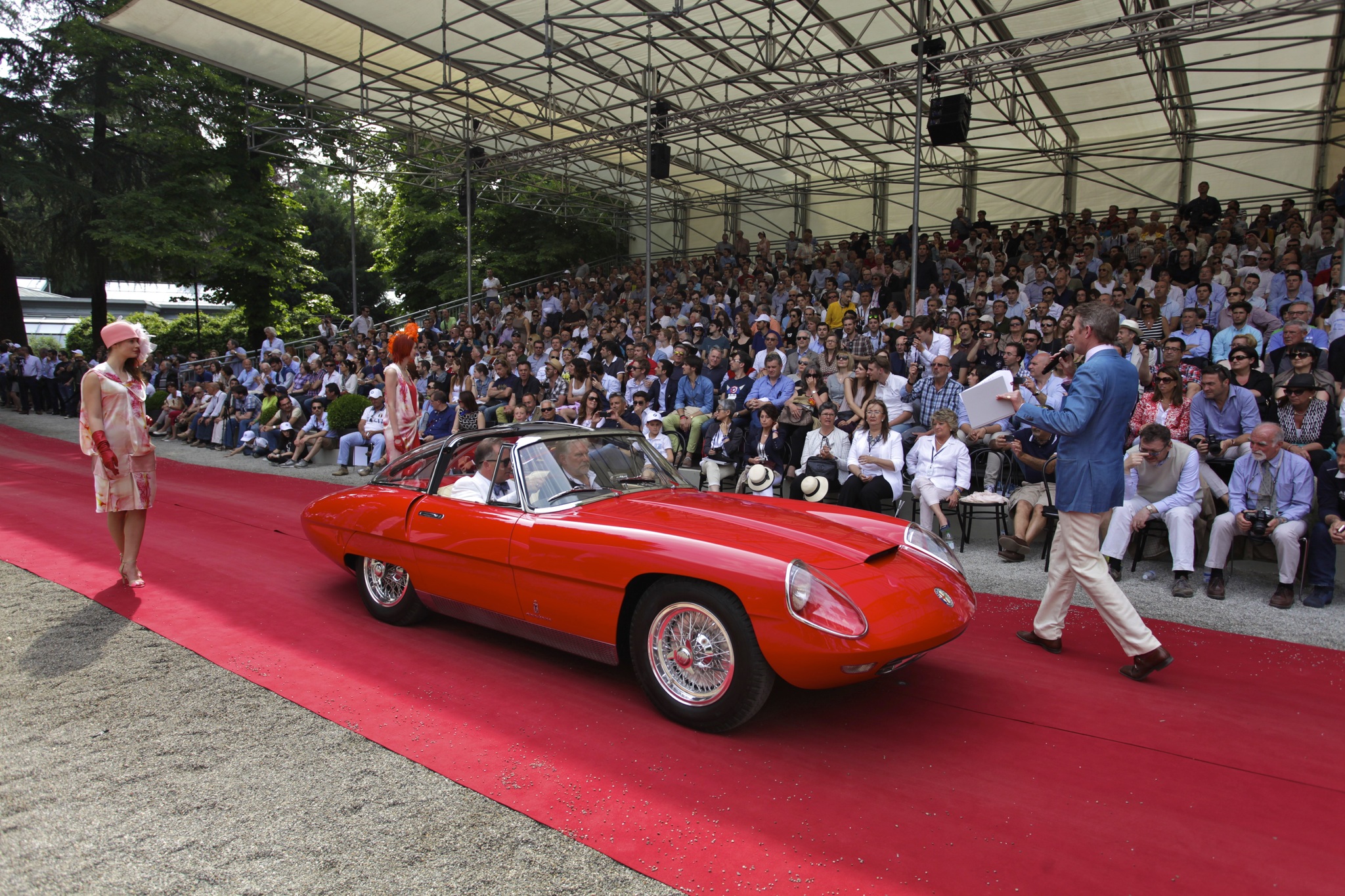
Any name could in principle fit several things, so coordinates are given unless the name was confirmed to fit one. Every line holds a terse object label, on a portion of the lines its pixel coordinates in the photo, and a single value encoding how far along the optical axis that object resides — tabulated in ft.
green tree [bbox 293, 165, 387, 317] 152.56
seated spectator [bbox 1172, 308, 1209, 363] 29.09
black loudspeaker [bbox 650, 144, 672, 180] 50.47
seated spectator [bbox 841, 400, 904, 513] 24.86
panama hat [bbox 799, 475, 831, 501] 25.67
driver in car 14.26
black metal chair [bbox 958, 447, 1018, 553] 24.31
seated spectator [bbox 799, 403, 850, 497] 26.61
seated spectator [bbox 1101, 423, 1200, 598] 19.56
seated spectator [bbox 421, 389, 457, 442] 41.04
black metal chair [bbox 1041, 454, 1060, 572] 22.39
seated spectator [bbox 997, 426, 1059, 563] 22.76
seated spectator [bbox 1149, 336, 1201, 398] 24.99
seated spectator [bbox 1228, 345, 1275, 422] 22.59
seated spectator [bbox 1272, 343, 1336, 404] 21.46
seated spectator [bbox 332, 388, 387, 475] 42.80
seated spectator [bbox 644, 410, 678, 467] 32.76
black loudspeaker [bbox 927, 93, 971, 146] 39.50
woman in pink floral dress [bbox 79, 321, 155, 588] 17.72
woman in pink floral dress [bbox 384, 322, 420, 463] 20.71
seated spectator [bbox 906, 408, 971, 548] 23.98
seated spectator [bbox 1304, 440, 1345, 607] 18.15
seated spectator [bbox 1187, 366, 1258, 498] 21.34
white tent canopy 41.52
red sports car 10.61
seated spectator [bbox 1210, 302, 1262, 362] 28.55
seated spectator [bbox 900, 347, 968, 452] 28.84
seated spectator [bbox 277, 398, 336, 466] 46.42
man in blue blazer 13.43
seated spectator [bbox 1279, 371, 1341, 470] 20.53
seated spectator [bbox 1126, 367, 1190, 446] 22.68
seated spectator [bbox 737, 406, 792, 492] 29.01
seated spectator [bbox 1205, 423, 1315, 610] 18.53
